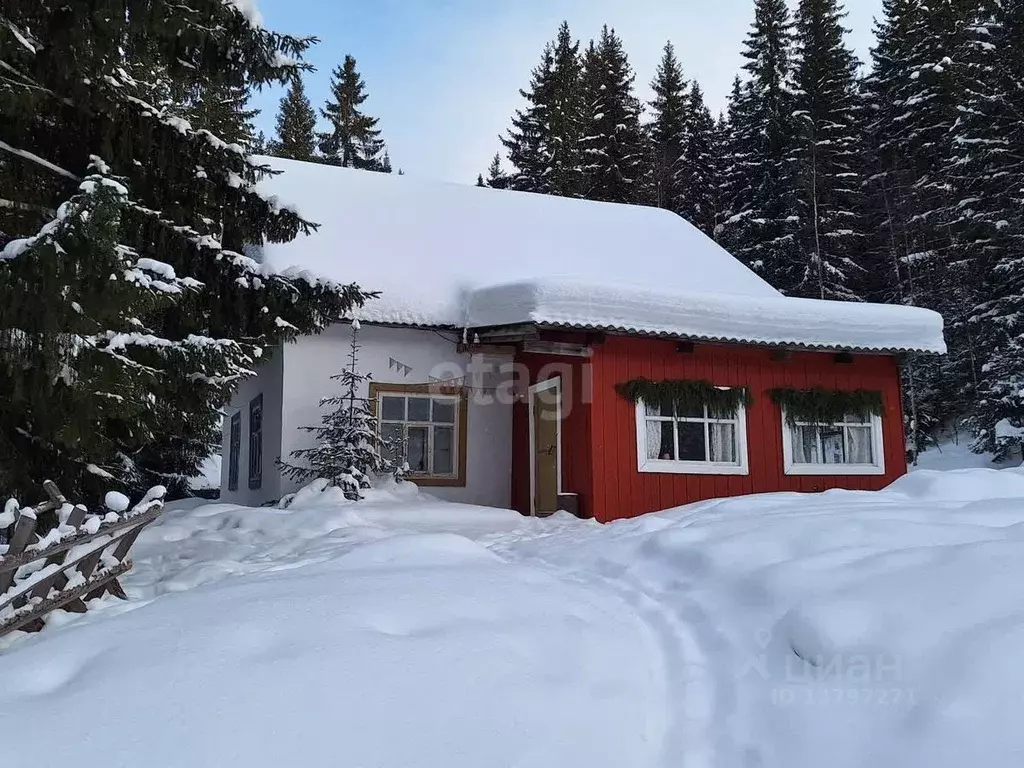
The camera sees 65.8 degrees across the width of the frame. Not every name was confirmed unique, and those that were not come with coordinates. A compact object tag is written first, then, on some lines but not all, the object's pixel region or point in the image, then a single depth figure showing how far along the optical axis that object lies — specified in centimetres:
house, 959
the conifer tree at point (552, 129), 2912
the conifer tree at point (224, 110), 847
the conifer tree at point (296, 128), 3388
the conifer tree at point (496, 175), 3306
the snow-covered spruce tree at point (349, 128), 3562
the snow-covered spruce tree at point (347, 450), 933
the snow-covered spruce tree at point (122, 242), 532
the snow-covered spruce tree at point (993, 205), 1909
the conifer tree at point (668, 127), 3039
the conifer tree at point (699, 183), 3030
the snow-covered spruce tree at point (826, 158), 2481
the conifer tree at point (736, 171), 2759
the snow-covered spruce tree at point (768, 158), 2538
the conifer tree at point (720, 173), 2895
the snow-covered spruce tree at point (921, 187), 2288
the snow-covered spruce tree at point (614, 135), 2930
